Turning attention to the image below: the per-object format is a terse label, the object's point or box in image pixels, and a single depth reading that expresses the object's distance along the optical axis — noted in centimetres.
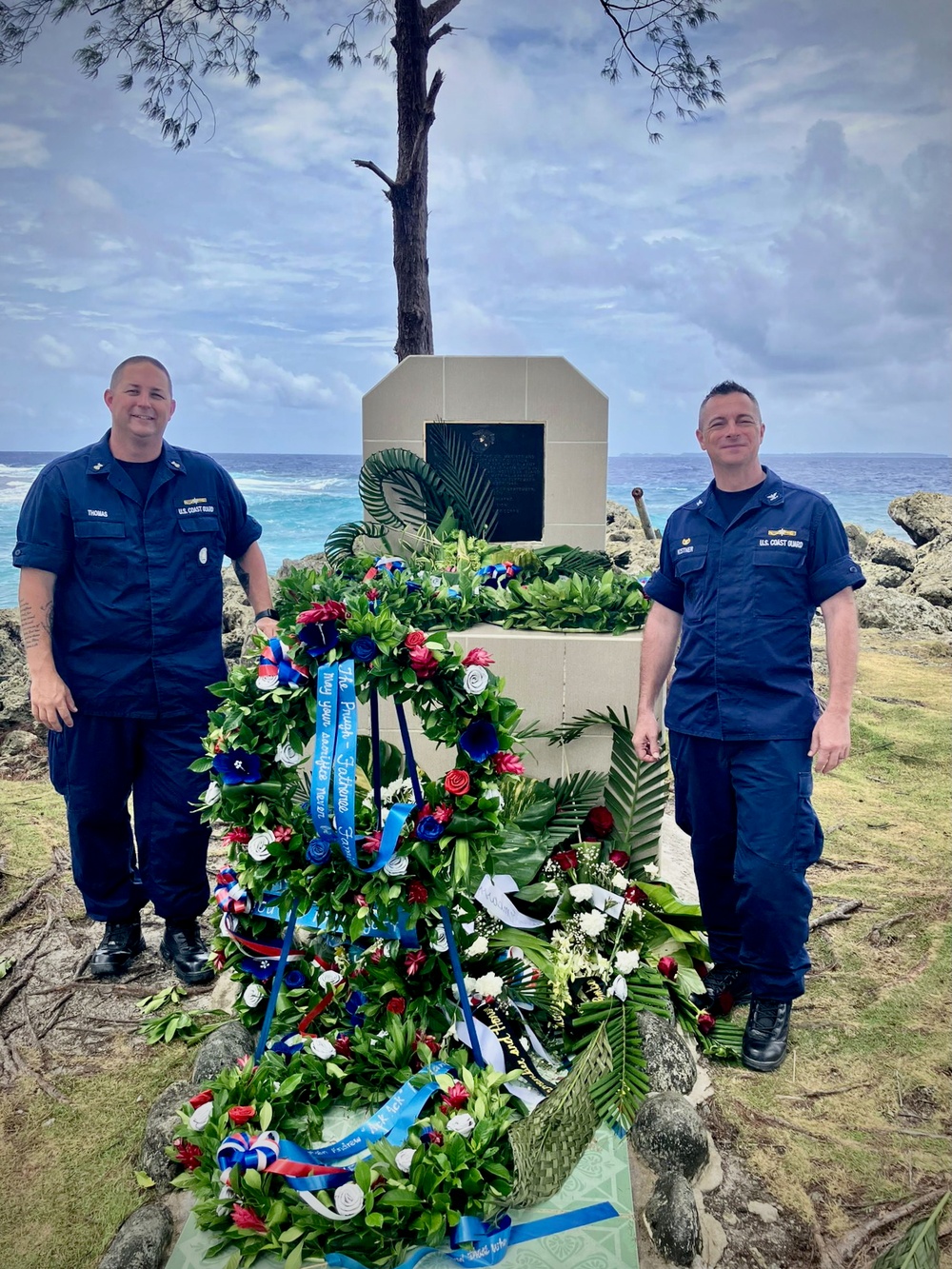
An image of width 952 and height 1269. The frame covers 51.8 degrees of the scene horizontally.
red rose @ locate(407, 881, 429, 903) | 235
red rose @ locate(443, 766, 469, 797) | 227
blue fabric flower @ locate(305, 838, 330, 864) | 234
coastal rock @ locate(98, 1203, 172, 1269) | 203
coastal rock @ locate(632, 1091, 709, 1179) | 235
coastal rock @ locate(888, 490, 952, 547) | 1214
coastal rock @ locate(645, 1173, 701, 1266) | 208
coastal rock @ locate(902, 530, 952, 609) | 999
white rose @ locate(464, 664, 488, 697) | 228
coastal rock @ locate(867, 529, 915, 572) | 1125
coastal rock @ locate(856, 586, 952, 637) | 930
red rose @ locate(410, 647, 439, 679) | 227
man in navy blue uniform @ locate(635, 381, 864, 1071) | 274
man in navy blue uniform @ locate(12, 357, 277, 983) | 313
